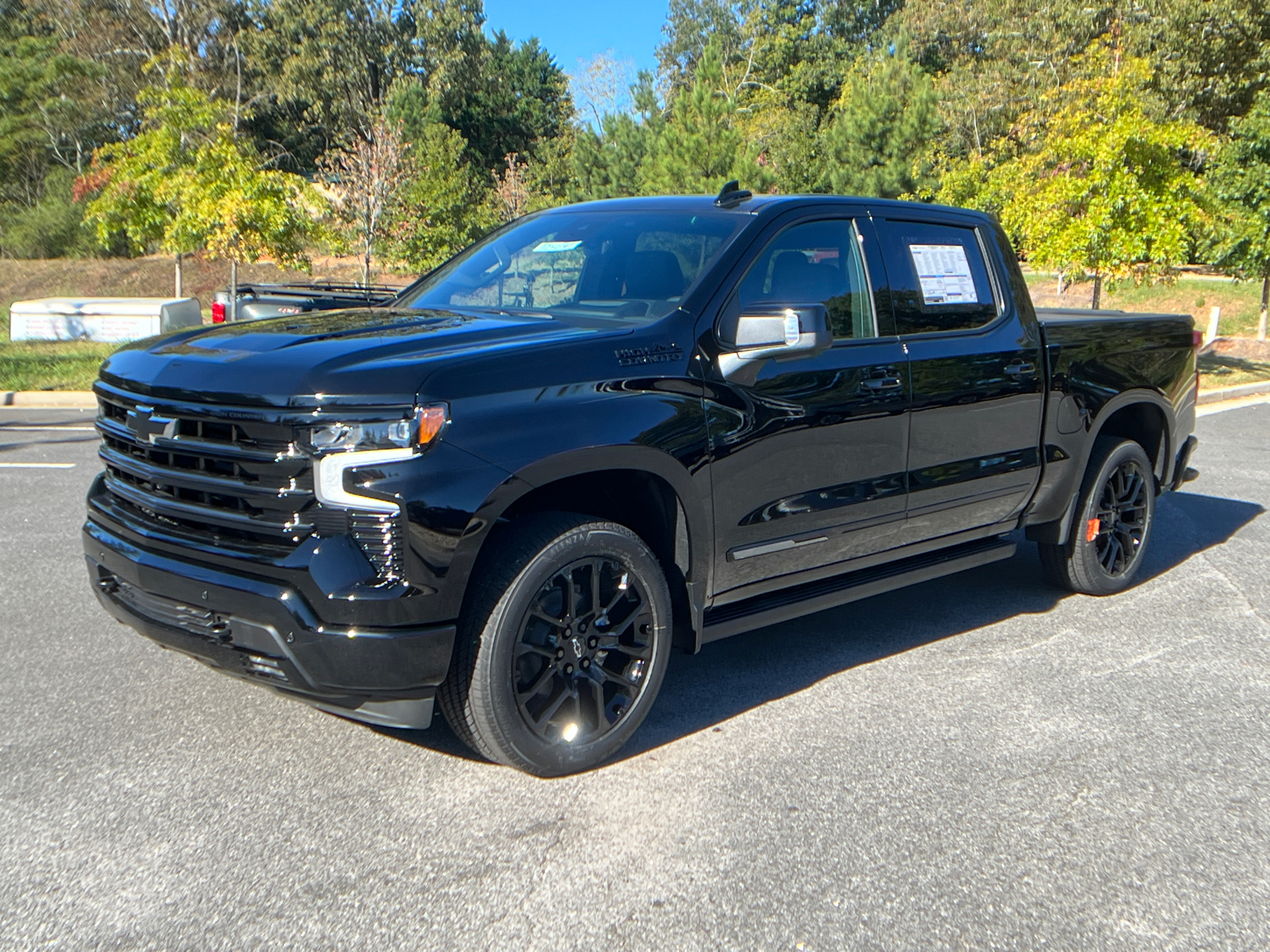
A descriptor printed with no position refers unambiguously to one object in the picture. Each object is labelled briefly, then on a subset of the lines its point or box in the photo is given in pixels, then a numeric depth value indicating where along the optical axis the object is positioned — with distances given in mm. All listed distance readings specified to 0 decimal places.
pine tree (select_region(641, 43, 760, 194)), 28062
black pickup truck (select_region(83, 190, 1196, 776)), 3217
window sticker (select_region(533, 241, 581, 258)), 4680
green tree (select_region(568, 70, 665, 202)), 33281
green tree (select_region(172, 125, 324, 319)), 19531
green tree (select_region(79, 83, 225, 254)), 20688
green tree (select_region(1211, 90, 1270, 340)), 19000
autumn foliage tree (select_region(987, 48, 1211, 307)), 16750
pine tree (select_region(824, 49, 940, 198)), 33188
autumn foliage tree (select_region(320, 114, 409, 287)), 30031
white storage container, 20312
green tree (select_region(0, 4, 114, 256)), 44094
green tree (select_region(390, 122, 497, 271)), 28969
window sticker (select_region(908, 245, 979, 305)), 4898
